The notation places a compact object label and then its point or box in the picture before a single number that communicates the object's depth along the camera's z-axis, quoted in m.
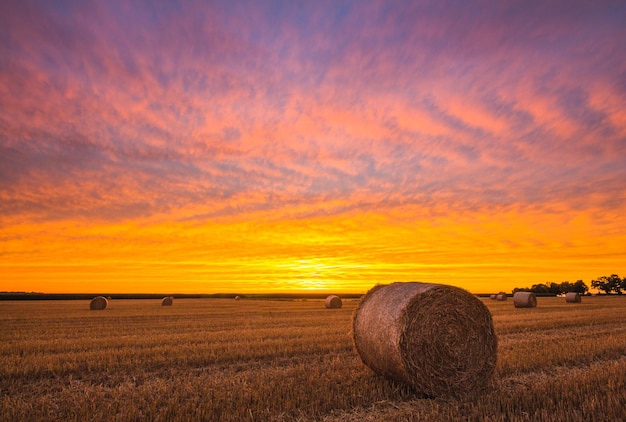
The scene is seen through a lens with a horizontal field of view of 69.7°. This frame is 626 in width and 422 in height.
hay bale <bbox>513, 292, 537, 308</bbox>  30.11
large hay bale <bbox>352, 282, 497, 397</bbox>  7.84
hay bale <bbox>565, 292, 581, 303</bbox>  39.49
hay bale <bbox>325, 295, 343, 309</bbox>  30.90
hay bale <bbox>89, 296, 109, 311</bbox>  30.56
